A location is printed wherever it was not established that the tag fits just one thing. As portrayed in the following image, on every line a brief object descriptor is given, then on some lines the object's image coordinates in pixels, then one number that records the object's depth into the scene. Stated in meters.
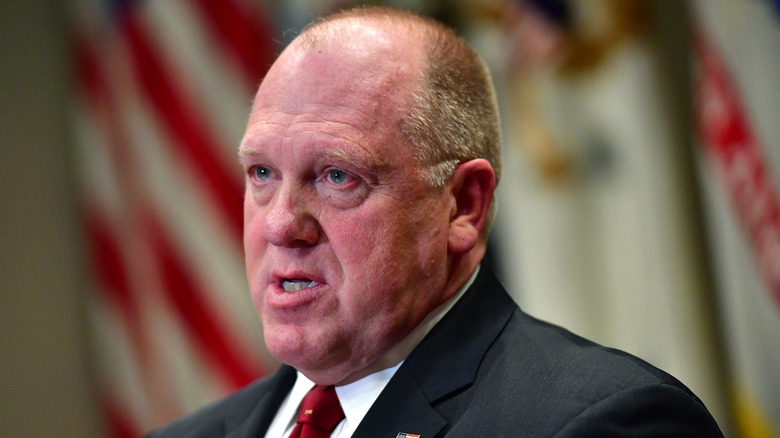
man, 2.45
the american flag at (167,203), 3.64
